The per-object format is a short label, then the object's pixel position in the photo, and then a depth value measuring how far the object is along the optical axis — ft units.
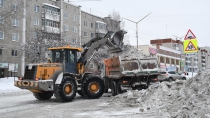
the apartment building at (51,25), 144.64
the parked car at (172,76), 93.02
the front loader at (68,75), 39.96
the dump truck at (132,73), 46.24
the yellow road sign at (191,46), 40.98
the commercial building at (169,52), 240.12
